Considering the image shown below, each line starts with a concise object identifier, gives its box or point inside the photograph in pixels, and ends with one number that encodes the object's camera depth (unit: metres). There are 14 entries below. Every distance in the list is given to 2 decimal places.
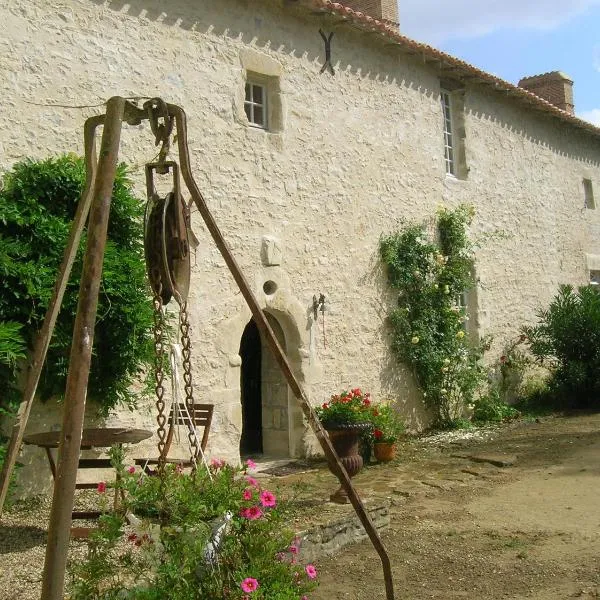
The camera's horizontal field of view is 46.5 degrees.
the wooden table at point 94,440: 4.36
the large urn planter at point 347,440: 6.11
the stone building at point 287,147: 6.02
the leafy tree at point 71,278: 5.05
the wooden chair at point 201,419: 4.88
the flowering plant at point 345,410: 6.43
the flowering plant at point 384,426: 7.25
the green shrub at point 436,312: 8.68
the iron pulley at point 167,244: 2.71
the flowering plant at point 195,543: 2.52
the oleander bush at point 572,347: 10.98
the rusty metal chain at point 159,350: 2.69
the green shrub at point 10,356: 4.77
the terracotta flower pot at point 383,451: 7.41
